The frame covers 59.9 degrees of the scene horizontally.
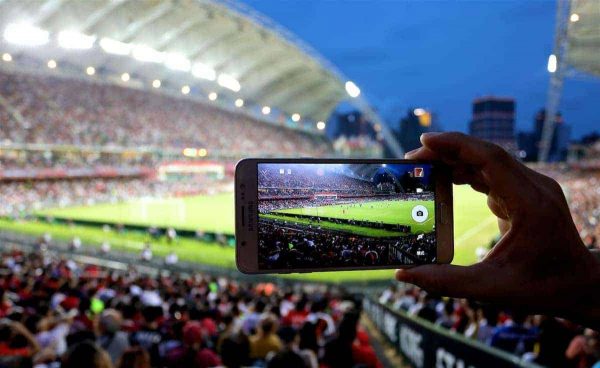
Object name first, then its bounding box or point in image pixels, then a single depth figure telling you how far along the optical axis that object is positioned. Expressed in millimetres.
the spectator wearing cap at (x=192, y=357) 4887
